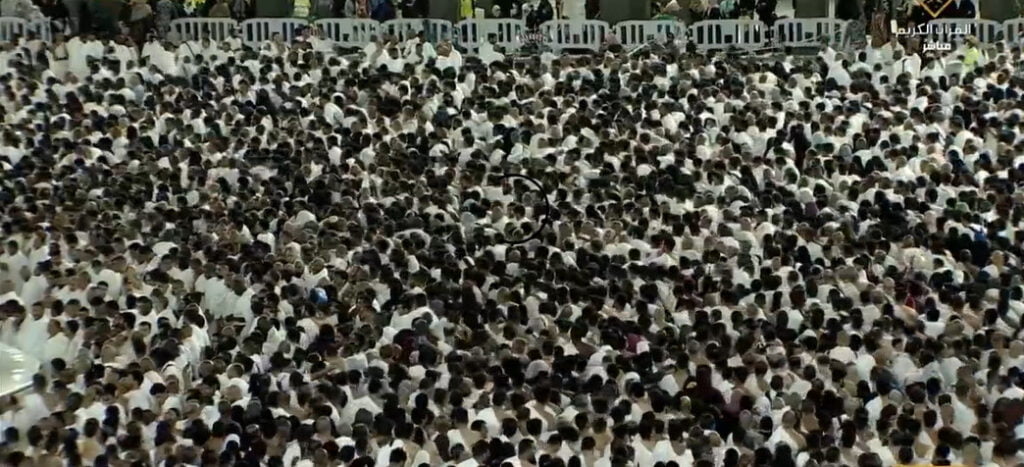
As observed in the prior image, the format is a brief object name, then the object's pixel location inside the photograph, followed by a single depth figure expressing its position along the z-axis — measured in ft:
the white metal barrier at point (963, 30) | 67.62
